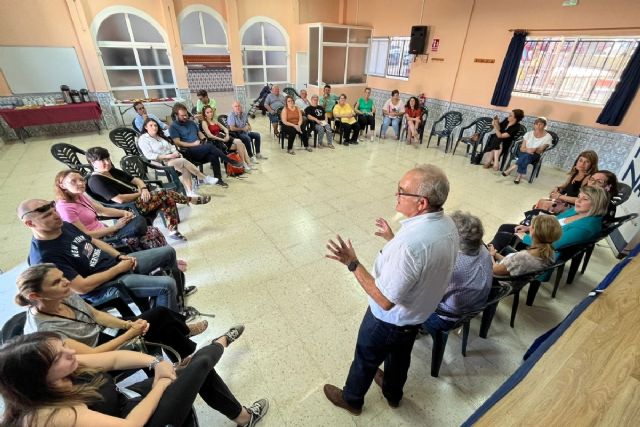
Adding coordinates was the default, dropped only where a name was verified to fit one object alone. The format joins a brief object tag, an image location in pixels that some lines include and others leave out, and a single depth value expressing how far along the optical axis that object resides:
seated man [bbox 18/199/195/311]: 1.59
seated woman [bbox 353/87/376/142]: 6.63
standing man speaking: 1.13
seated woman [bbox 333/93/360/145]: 6.27
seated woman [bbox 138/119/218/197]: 3.62
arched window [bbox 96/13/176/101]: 6.52
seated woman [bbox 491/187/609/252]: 2.06
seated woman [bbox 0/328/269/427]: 0.84
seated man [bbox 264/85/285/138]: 6.43
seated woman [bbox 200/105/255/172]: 4.52
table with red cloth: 5.64
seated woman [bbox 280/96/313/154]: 5.56
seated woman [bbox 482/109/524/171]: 4.87
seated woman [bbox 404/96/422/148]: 6.26
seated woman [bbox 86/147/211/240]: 2.59
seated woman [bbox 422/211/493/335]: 1.54
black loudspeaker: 6.65
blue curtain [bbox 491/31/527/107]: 5.27
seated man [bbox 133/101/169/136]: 4.25
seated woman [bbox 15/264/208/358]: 1.22
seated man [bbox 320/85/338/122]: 6.59
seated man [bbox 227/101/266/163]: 4.97
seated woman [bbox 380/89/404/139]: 6.47
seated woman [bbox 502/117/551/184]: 4.43
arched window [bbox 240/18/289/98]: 7.97
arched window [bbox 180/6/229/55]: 7.14
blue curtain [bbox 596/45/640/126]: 4.20
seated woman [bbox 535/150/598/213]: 2.91
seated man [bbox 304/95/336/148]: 5.92
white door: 8.62
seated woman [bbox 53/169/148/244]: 2.05
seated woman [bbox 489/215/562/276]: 1.81
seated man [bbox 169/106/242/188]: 4.07
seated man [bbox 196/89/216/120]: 5.51
